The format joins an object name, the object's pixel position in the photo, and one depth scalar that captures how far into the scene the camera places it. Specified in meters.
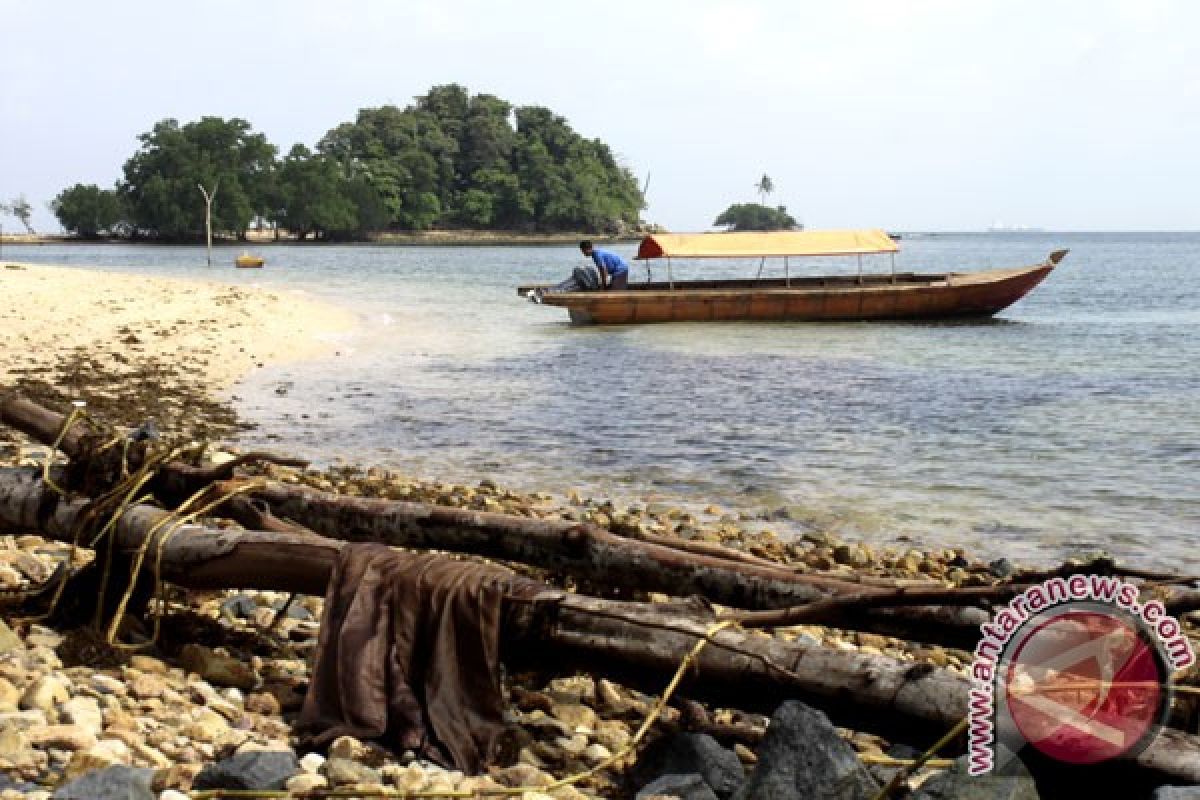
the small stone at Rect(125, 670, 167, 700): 4.14
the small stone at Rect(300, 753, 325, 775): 3.68
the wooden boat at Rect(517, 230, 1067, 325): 27.61
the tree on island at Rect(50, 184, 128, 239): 136.50
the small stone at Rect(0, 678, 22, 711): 3.84
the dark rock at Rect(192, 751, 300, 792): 3.40
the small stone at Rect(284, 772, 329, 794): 3.47
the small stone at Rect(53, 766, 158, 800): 3.11
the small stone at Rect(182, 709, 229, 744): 3.83
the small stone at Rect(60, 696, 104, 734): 3.72
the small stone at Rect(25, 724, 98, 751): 3.55
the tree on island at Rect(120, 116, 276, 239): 127.25
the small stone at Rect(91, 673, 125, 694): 4.12
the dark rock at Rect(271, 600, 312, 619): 5.51
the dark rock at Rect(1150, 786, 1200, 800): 3.06
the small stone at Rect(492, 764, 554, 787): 3.73
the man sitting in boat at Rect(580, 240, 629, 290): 28.53
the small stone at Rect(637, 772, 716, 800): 3.52
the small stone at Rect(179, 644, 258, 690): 4.45
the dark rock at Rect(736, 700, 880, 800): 3.36
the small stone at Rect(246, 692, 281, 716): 4.23
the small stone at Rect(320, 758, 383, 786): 3.57
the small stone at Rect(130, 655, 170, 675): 4.46
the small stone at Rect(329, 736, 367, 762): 3.82
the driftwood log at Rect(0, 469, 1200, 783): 3.66
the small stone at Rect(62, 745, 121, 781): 3.37
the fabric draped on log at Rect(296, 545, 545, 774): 3.99
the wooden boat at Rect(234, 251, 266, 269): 57.82
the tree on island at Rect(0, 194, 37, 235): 178.62
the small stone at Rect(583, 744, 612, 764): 4.06
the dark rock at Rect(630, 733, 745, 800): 3.70
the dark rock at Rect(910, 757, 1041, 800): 3.18
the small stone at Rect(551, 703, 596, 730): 4.37
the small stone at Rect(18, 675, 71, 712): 3.86
